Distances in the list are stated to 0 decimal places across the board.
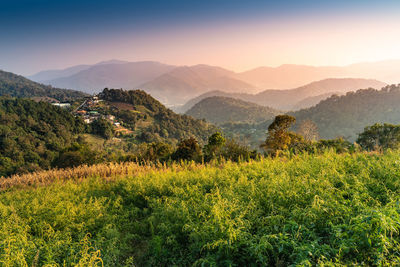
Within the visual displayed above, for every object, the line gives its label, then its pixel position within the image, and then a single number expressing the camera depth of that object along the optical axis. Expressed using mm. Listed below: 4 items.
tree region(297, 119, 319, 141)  30400
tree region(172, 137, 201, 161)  17806
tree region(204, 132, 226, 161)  18188
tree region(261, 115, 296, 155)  18547
